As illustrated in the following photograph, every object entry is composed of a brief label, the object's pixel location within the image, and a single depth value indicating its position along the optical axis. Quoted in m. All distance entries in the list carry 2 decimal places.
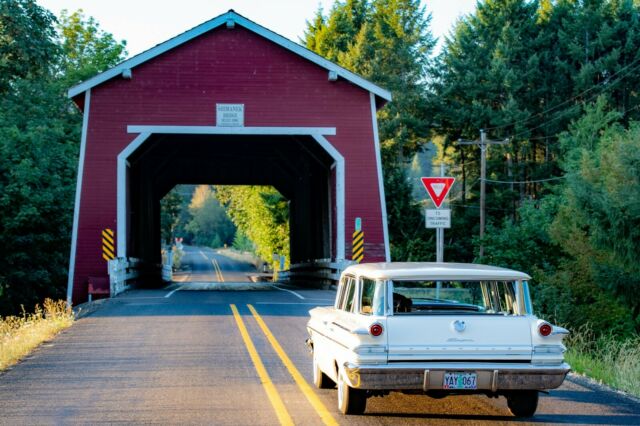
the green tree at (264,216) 71.81
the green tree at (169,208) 98.44
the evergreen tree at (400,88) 57.25
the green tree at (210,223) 184.45
